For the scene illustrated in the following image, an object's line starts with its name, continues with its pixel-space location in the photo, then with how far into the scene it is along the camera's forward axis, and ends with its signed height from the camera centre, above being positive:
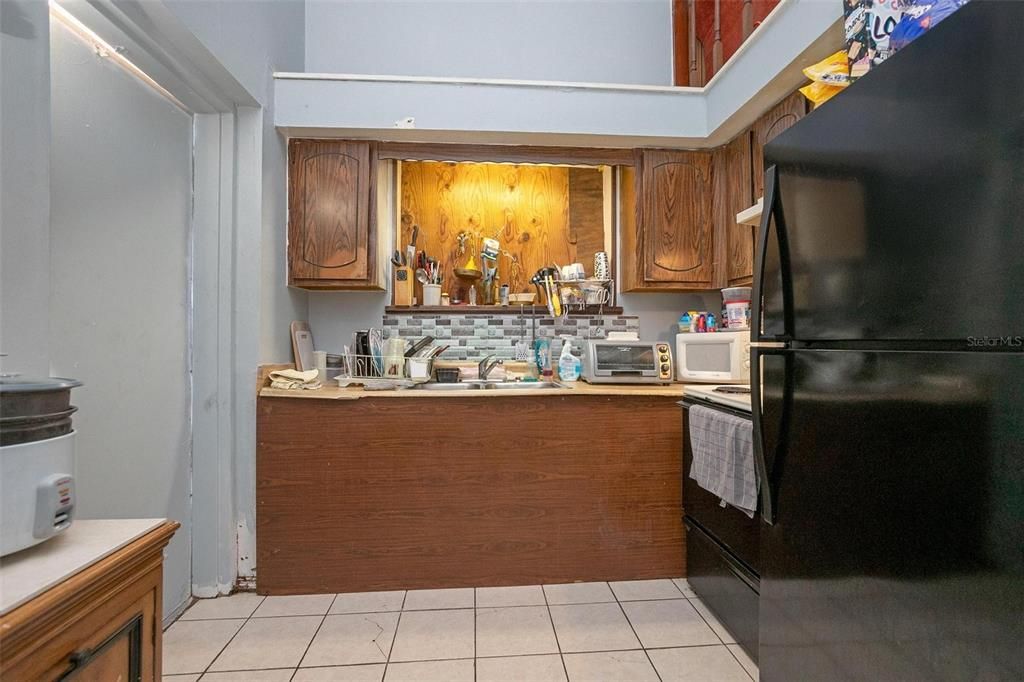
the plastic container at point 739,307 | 2.36 +0.20
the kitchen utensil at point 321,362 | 2.48 -0.05
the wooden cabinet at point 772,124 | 1.95 +0.96
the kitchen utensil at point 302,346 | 2.43 +0.03
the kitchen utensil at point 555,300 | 2.76 +0.28
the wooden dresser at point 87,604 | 0.62 -0.37
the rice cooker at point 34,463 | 0.69 -0.16
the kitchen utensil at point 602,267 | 2.80 +0.48
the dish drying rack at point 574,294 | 2.78 +0.32
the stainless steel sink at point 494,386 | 2.31 -0.18
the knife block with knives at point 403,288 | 2.75 +0.36
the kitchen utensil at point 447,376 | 2.50 -0.13
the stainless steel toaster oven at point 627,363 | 2.29 -0.07
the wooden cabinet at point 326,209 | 2.39 +0.71
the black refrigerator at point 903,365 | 0.71 -0.03
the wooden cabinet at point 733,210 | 2.33 +0.70
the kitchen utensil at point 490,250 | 2.83 +0.59
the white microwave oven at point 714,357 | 2.18 -0.04
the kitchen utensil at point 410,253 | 2.79 +0.57
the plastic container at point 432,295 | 2.77 +0.32
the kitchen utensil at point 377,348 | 2.37 +0.02
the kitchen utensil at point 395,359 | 2.33 -0.04
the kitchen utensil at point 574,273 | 2.79 +0.44
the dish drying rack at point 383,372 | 2.24 -0.10
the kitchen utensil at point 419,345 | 2.39 +0.03
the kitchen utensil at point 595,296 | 2.78 +0.31
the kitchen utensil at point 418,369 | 2.31 -0.09
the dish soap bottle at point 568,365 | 2.51 -0.08
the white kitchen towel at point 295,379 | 2.08 -0.12
